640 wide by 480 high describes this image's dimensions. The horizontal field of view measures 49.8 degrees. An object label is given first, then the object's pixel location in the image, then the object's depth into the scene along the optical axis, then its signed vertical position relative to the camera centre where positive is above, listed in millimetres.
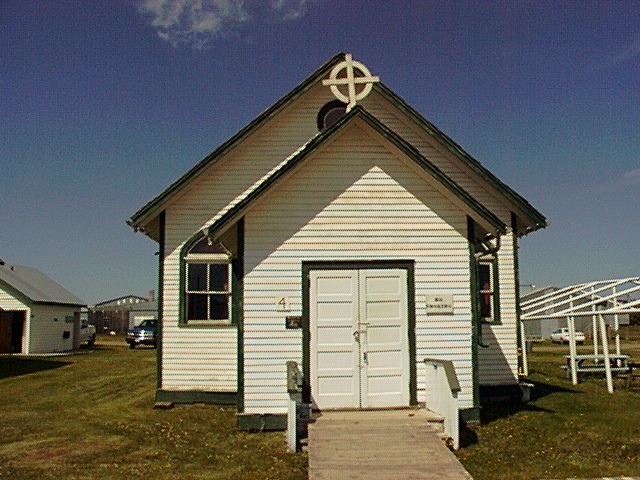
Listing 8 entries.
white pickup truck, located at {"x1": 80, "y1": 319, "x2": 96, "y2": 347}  46344 +328
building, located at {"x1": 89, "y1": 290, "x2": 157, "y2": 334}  70875 +2431
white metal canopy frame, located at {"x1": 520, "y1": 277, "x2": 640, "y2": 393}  16500 +657
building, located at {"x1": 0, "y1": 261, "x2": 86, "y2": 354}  36469 +1345
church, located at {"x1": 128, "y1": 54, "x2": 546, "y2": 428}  11820 +1144
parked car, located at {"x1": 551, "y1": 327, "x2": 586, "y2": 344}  55562 +26
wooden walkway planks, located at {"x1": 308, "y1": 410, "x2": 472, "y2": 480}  8867 -1540
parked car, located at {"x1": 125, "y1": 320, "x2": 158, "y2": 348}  44188 +162
